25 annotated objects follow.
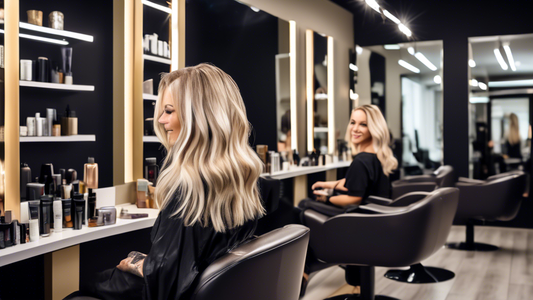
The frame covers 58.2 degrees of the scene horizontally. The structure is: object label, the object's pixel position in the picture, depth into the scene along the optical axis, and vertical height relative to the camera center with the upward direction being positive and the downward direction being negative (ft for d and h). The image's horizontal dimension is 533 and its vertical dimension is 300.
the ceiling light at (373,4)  13.53 +4.01
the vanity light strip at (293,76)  14.19 +2.01
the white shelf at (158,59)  8.84 +1.63
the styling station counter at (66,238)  5.14 -1.13
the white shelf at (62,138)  6.59 +0.10
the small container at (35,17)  6.64 +1.81
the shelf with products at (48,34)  6.52 +1.62
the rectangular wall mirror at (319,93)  15.34 +1.71
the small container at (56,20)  6.99 +1.85
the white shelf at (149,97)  8.77 +0.89
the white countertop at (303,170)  12.03 -0.74
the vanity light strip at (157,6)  8.88 +2.64
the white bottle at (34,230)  5.66 -1.01
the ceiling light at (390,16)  14.98 +4.13
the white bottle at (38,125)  6.76 +0.29
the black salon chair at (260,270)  3.94 -1.07
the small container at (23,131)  6.48 +0.20
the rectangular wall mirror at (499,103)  17.17 +1.44
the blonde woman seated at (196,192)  4.23 -0.44
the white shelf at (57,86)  6.62 +0.88
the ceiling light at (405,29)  16.46 +4.01
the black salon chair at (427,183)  13.94 -1.22
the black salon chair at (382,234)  7.94 -1.53
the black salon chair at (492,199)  13.25 -1.58
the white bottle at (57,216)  6.10 -0.90
